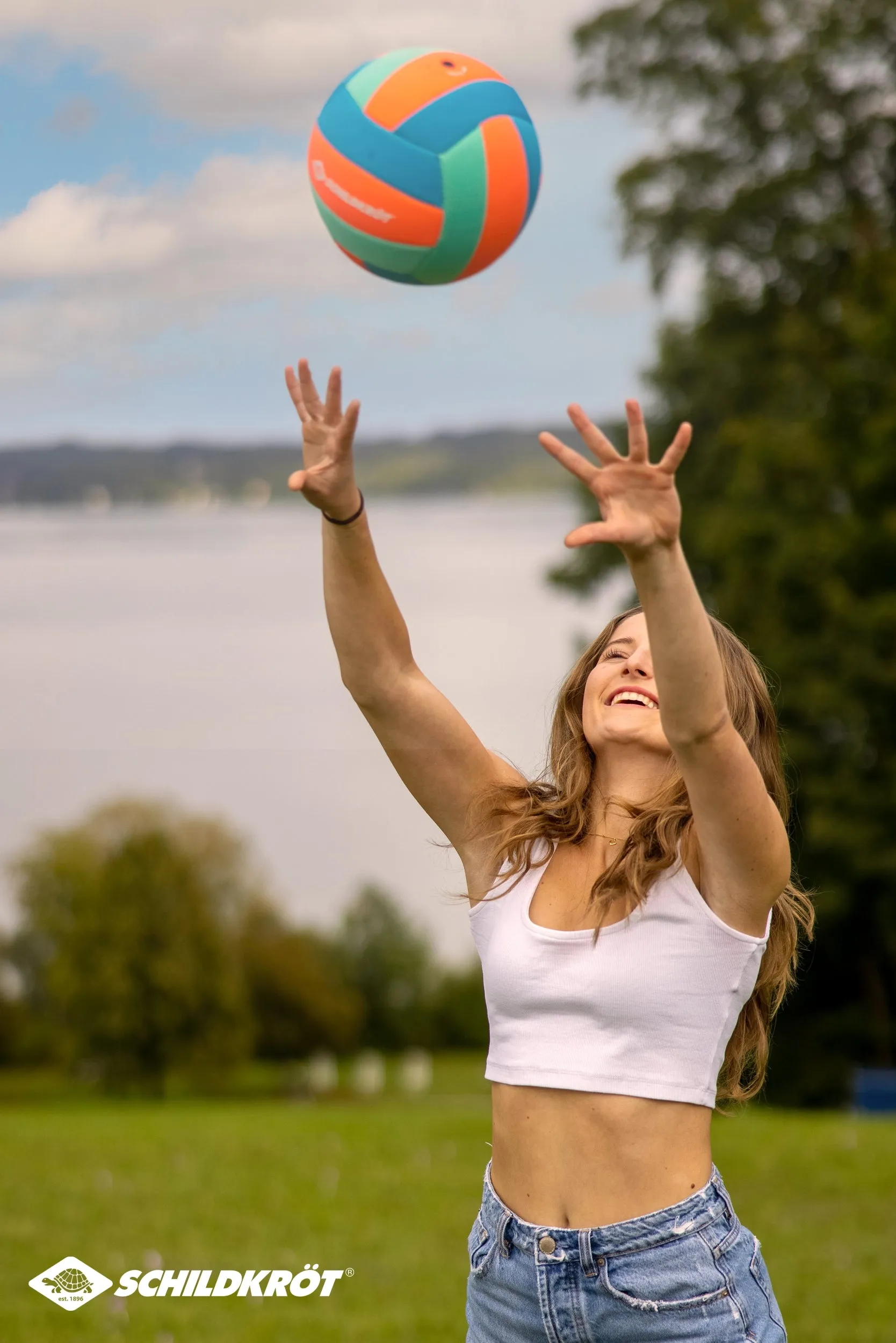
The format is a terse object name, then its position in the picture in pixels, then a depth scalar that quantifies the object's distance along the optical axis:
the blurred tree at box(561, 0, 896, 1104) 13.39
